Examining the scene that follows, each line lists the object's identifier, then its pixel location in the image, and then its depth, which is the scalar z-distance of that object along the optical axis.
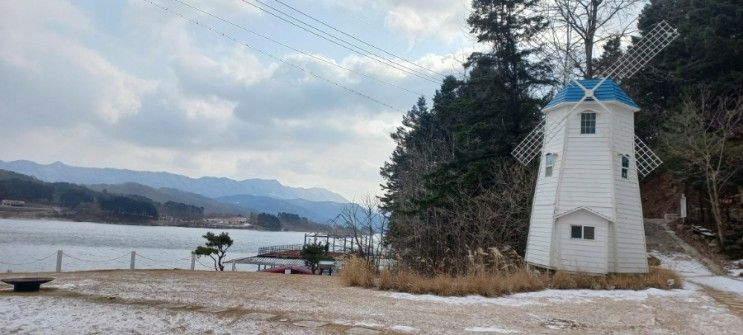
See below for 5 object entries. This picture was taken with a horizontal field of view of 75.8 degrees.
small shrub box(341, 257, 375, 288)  11.43
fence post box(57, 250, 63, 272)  15.84
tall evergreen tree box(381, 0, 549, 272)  15.23
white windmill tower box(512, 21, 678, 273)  12.71
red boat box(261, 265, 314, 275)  24.81
